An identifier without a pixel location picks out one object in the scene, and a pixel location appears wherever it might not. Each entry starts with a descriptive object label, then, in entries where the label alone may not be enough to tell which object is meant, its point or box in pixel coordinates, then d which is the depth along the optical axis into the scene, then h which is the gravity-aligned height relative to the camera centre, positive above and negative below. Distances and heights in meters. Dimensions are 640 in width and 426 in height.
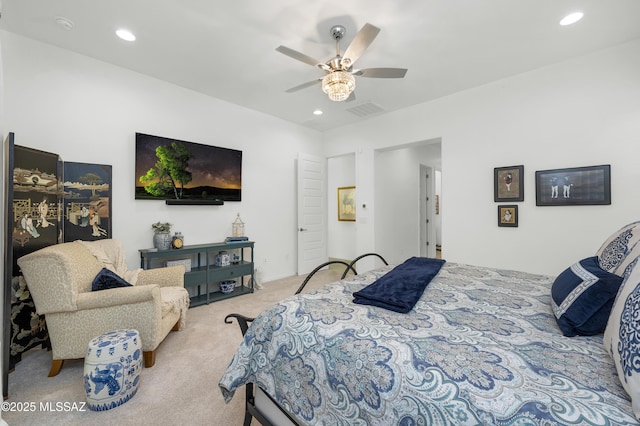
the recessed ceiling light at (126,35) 2.62 +1.77
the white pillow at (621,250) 1.36 -0.20
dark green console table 3.42 -0.74
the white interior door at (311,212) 5.25 +0.05
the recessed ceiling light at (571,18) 2.38 +1.74
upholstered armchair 1.99 -0.68
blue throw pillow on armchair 2.21 -0.54
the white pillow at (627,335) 0.73 -0.39
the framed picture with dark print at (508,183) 3.45 +0.40
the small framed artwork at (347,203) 6.23 +0.27
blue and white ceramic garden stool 1.73 -1.01
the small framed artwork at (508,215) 3.49 -0.01
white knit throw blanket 2.56 -0.41
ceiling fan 2.34 +1.32
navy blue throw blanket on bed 1.47 -0.46
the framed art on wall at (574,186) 2.93 +0.32
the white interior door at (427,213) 6.71 +0.03
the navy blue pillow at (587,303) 1.14 -0.39
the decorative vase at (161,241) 3.41 -0.32
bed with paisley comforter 0.78 -0.52
